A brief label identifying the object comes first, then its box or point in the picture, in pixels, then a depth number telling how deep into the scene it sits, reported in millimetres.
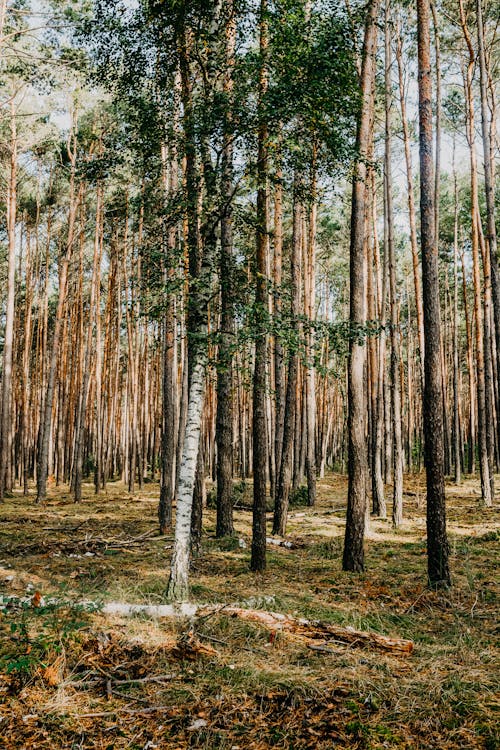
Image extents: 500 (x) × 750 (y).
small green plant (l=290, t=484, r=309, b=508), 16547
